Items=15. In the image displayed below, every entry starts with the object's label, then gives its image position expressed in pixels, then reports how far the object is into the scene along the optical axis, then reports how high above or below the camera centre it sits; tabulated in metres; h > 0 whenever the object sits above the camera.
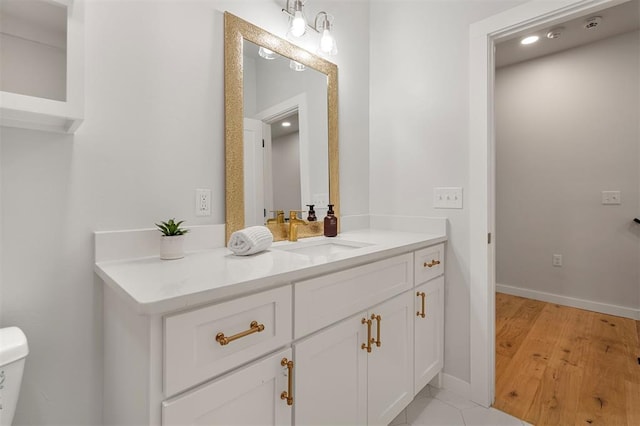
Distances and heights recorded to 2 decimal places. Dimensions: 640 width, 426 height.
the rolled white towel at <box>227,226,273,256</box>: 1.19 -0.11
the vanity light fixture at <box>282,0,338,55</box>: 1.52 +0.98
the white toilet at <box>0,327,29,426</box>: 0.77 -0.39
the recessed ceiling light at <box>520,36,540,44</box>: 2.75 +1.56
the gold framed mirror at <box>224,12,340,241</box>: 1.39 +0.47
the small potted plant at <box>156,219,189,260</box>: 1.12 -0.10
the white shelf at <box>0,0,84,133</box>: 0.86 +0.37
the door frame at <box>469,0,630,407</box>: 1.61 +0.07
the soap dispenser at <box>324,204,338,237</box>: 1.77 -0.07
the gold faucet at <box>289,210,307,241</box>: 1.63 -0.05
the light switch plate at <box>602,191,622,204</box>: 2.77 +0.14
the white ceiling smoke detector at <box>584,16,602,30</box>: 2.43 +1.53
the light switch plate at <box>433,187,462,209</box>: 1.72 +0.09
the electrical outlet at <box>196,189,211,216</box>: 1.32 +0.05
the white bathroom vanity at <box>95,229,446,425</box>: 0.72 -0.36
